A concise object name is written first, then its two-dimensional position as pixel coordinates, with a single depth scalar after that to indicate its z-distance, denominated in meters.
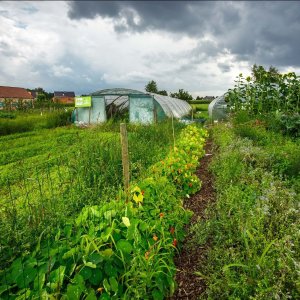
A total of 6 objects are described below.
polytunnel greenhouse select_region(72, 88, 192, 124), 15.77
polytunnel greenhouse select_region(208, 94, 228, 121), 17.89
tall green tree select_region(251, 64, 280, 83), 11.32
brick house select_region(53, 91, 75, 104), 74.32
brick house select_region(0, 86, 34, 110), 53.65
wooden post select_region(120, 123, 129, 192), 3.73
